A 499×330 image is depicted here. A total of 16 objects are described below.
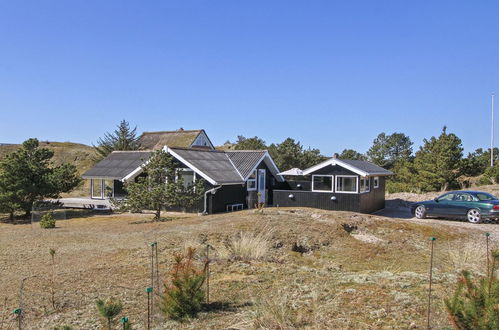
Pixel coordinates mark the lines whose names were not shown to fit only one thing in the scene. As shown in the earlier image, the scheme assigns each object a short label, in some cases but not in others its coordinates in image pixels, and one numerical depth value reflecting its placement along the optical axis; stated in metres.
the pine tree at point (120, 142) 48.06
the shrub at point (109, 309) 4.38
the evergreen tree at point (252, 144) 48.97
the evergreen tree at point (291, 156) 43.69
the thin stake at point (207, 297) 6.66
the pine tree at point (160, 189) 20.20
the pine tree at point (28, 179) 22.81
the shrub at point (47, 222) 18.53
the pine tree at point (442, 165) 33.75
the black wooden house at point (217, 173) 23.08
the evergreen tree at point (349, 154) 57.41
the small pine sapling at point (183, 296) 5.99
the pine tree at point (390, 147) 66.44
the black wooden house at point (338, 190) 22.55
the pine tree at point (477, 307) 4.18
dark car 19.22
